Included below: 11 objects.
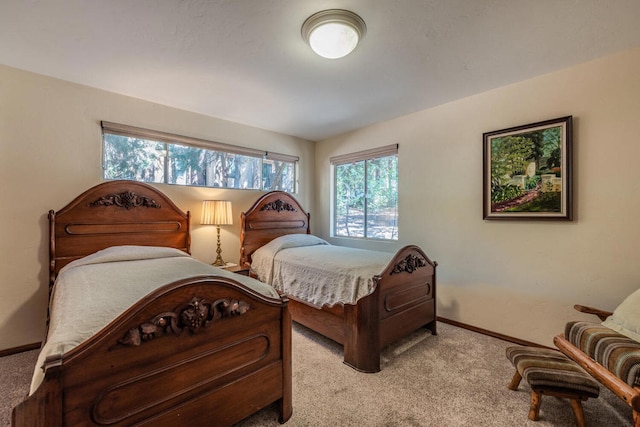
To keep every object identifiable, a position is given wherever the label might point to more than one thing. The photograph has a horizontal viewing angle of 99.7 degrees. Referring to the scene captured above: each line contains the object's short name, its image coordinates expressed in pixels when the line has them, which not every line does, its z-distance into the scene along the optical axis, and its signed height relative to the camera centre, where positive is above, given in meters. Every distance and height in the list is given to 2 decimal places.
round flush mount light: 1.69 +1.19
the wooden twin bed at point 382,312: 2.08 -0.88
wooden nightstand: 3.06 -0.67
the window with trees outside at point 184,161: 2.86 +0.63
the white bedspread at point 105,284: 1.10 -0.44
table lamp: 3.18 -0.02
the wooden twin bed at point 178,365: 0.97 -0.67
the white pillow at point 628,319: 1.66 -0.70
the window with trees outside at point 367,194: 3.67 +0.26
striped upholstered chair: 1.35 -0.80
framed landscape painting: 2.33 +0.37
